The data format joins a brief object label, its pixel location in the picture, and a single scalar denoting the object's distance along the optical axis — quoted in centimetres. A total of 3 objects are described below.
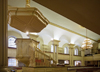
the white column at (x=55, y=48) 1621
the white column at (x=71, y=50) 1863
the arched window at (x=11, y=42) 1508
